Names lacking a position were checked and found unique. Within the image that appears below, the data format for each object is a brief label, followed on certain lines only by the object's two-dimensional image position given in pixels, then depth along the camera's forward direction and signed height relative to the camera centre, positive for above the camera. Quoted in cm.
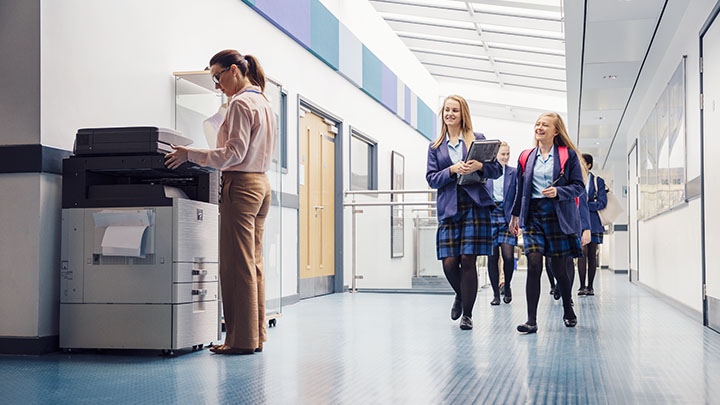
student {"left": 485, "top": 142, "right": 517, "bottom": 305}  601 -7
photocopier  327 -10
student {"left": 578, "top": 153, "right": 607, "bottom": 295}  714 +12
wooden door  708 +25
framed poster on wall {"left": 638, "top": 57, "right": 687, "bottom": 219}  571 +73
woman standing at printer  319 +17
